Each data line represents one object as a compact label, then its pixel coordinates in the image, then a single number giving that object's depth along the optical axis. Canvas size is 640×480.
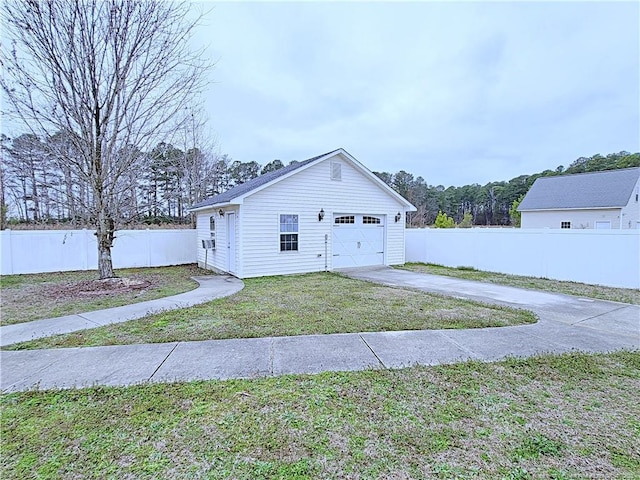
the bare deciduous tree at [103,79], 7.69
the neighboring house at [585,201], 20.67
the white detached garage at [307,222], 10.48
